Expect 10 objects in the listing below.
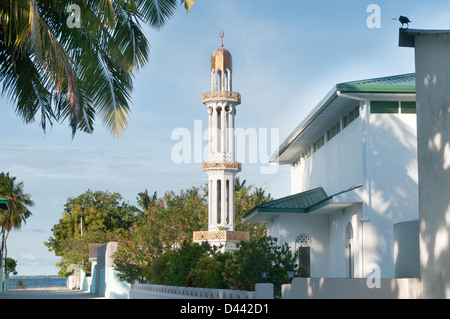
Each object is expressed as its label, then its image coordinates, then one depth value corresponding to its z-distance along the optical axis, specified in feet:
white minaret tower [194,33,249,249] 112.57
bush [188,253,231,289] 71.92
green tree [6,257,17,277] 346.91
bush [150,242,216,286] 84.48
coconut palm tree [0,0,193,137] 45.88
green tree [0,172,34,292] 192.07
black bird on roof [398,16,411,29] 46.06
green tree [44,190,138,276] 234.17
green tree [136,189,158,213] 223.30
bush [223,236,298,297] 66.85
